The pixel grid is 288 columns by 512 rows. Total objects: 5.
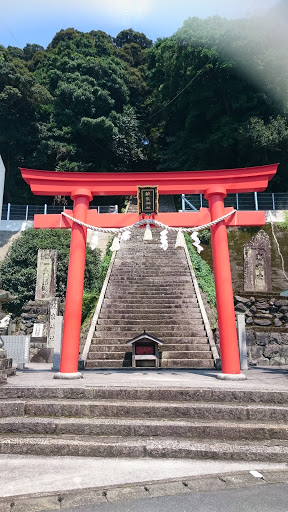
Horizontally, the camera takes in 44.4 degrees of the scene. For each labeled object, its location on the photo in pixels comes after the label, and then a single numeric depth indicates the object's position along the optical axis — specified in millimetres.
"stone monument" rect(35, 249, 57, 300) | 14617
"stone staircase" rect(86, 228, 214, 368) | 9539
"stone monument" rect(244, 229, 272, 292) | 13055
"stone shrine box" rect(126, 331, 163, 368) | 9023
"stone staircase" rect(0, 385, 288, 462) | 3561
